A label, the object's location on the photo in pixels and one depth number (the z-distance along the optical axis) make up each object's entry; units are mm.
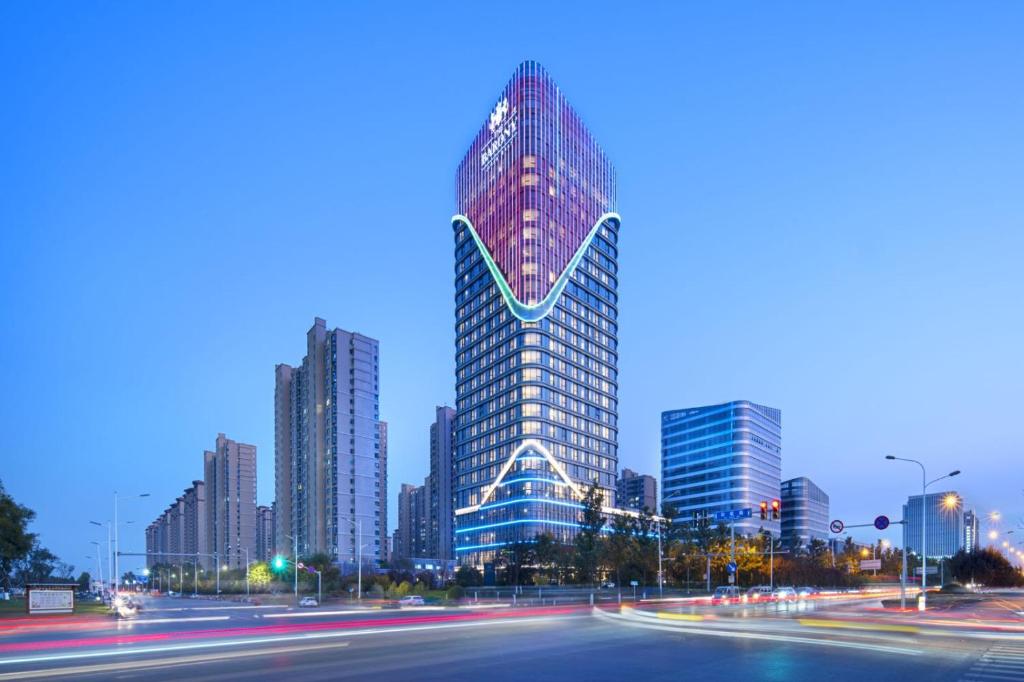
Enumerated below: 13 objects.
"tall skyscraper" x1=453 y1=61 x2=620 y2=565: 149750
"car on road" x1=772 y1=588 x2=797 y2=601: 68300
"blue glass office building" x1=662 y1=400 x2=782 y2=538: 188125
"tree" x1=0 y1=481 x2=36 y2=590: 71188
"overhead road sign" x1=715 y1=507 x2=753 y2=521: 54769
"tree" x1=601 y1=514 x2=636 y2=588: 92188
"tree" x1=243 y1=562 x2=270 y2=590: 136000
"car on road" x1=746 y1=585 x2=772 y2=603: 65925
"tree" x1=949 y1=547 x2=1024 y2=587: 113000
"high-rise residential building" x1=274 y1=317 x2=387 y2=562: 171875
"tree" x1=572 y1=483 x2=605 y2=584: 95125
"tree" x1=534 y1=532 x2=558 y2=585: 103875
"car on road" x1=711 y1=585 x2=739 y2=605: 65506
